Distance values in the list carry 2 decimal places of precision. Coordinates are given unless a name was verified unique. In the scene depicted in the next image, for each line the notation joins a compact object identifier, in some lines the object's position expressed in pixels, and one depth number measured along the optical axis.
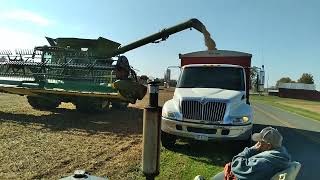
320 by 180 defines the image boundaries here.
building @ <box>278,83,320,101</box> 47.89
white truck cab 5.15
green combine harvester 7.35
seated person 2.27
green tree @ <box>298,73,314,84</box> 77.01
